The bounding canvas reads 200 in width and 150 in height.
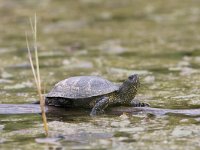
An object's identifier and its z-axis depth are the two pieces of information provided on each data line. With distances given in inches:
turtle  470.6
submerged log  472.4
